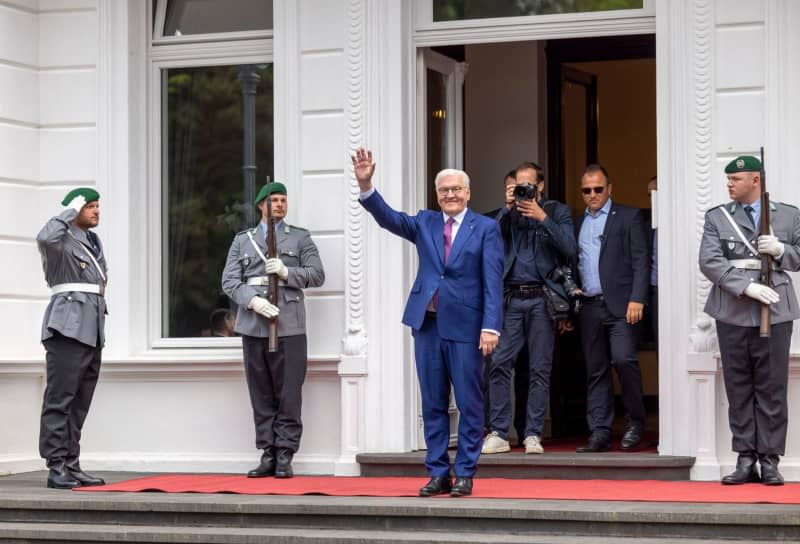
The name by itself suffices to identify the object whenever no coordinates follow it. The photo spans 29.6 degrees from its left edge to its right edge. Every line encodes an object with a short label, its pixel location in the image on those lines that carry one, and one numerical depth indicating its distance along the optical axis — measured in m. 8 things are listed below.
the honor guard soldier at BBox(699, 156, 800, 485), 9.00
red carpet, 8.51
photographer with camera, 10.19
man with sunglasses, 10.23
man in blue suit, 8.59
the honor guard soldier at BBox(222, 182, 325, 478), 10.04
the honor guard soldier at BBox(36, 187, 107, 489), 9.66
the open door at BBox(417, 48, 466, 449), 10.70
